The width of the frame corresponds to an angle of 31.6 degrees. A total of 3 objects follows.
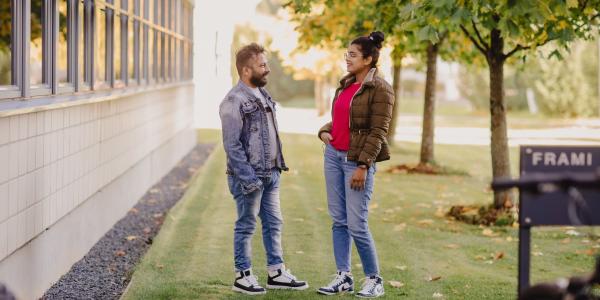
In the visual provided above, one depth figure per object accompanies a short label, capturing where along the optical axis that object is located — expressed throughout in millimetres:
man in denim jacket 7445
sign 4445
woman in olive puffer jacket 7262
